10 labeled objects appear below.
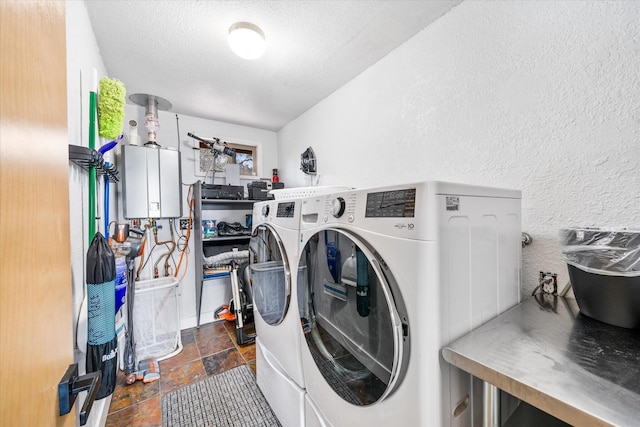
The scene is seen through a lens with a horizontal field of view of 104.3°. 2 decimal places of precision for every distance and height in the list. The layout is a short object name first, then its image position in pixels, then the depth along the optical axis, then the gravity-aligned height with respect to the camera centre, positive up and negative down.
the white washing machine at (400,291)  0.66 -0.27
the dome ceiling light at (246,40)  1.52 +1.08
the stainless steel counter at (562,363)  0.48 -0.39
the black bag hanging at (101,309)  1.05 -0.40
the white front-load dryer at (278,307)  1.21 -0.54
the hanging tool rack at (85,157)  1.04 +0.26
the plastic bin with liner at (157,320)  2.22 -0.99
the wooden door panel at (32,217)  0.37 +0.00
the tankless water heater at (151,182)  2.26 +0.30
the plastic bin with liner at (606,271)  0.75 -0.20
